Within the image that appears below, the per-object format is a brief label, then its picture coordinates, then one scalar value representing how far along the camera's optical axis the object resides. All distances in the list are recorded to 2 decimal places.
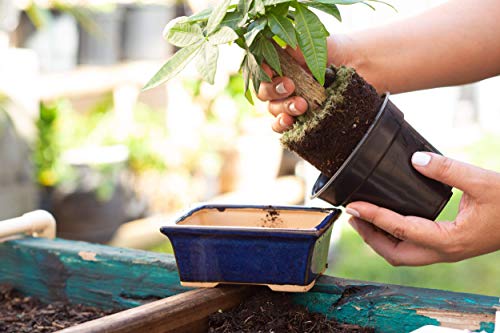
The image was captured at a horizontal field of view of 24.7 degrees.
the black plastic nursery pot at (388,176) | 0.87
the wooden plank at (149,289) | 0.83
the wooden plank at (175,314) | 0.77
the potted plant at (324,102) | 0.84
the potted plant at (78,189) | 2.12
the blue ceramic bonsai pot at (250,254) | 0.83
